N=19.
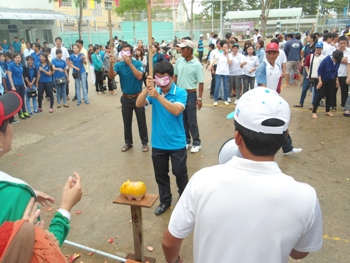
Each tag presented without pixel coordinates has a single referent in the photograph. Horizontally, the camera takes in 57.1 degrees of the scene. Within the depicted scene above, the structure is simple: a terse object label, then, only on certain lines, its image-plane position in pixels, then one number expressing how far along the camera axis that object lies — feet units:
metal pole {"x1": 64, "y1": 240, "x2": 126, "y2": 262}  10.75
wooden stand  10.13
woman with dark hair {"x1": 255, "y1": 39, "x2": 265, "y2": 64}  37.04
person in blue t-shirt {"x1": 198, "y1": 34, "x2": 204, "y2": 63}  69.10
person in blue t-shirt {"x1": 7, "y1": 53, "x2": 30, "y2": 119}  27.96
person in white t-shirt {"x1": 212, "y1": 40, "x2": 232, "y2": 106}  31.37
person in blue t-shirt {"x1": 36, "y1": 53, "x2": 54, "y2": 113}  31.14
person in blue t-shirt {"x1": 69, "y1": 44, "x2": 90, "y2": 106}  34.37
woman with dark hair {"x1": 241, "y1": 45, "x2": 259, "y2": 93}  31.48
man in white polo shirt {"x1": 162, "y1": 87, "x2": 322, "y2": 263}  4.60
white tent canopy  88.84
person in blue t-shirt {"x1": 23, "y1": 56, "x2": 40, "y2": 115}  30.04
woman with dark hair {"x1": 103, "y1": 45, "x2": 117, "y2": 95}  39.55
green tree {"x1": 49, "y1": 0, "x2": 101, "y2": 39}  70.95
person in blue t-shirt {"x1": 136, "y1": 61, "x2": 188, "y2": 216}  12.98
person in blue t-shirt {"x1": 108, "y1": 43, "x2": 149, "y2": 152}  19.56
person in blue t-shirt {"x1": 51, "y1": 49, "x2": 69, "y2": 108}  32.42
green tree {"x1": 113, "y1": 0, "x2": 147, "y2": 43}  122.93
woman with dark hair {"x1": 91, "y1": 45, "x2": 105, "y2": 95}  39.12
